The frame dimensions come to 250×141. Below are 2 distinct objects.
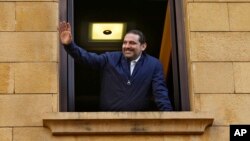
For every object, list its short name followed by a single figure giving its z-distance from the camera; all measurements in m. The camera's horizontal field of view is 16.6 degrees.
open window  12.29
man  11.93
